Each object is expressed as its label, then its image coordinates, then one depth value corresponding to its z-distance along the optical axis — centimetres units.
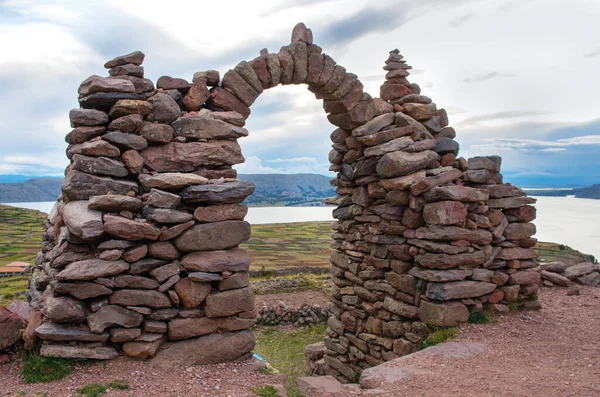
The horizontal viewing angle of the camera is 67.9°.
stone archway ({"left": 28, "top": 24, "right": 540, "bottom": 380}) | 618
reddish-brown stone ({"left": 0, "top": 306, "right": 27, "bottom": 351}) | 585
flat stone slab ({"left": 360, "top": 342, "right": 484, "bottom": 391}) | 641
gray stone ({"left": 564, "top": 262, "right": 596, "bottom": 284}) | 1320
